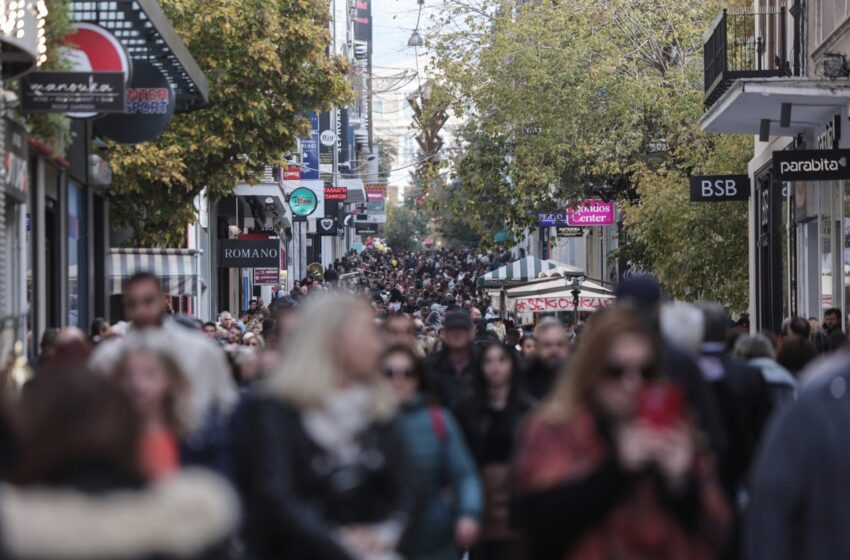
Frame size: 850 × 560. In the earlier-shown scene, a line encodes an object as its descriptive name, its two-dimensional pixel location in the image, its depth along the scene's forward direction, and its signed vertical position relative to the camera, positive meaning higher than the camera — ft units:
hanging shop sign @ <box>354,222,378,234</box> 457.27 +6.24
